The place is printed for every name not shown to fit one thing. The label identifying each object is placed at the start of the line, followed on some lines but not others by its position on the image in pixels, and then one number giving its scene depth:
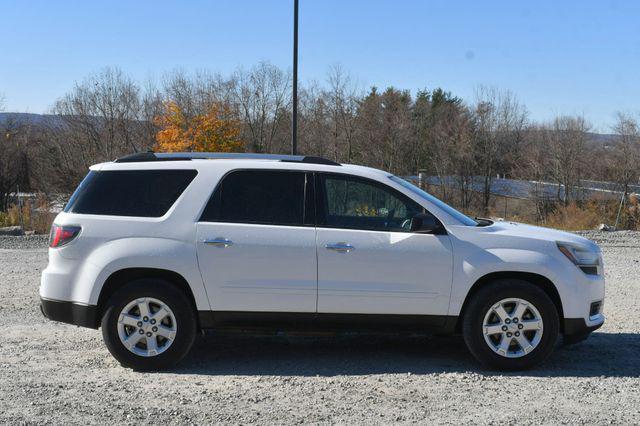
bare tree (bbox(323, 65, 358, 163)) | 37.09
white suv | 6.00
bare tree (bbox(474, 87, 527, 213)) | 37.91
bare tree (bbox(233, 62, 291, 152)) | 38.94
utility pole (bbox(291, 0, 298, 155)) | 15.48
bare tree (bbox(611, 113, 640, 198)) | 31.55
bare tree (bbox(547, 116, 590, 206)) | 33.53
